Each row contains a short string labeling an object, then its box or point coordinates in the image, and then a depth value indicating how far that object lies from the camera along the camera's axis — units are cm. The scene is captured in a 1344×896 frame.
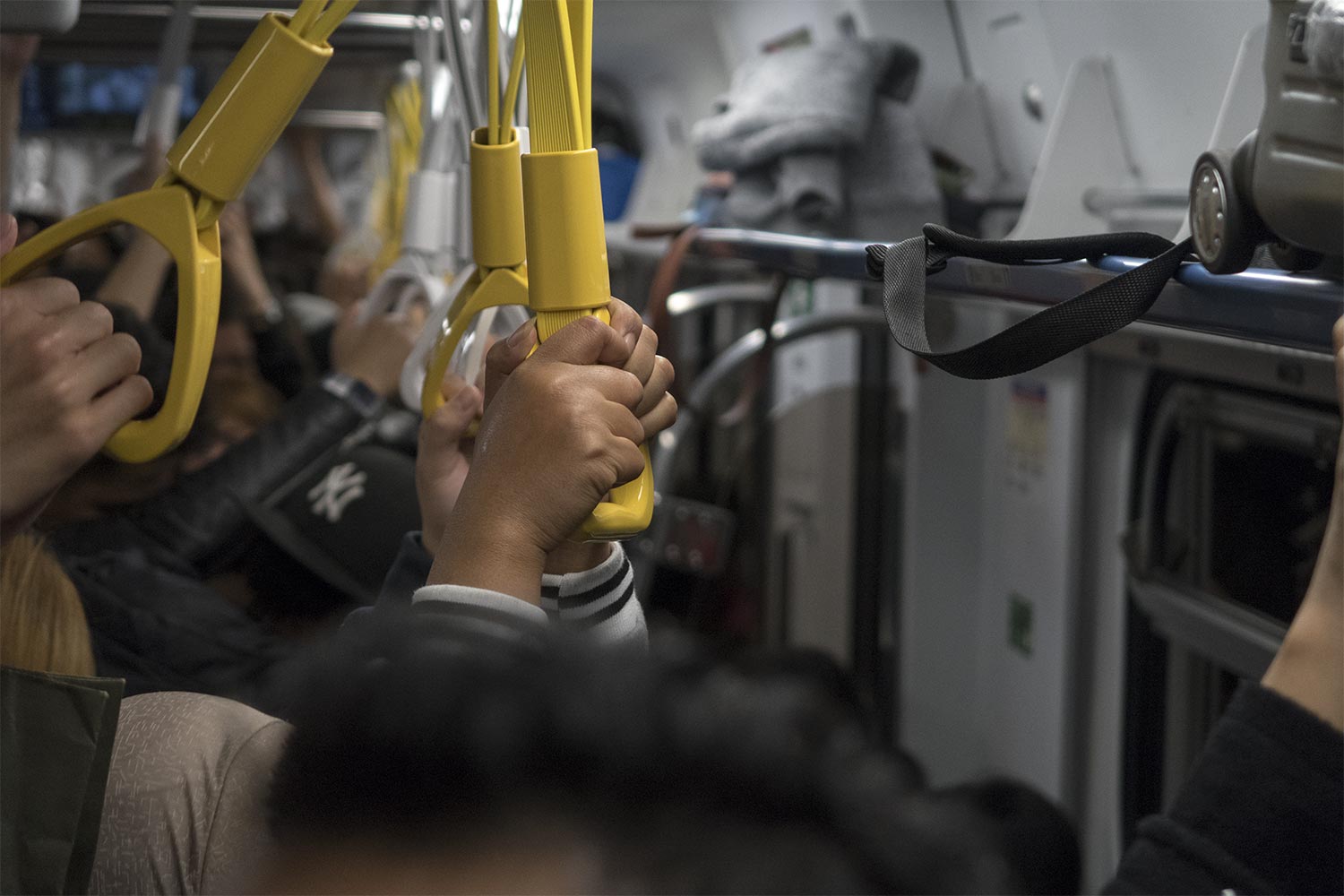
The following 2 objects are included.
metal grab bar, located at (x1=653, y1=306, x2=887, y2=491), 236
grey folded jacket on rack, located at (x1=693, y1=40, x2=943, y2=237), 181
